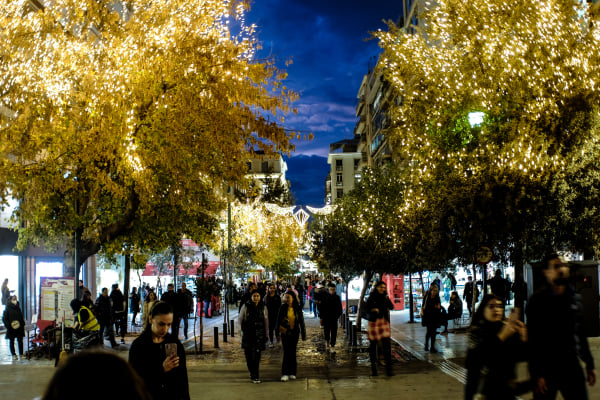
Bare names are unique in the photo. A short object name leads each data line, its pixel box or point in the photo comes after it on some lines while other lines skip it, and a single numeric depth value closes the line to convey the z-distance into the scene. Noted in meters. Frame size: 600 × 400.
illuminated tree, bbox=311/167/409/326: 24.77
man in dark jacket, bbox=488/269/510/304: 19.58
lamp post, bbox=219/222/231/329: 21.67
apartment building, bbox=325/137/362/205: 124.88
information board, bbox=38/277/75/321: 13.76
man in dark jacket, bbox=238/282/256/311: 17.30
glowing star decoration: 66.75
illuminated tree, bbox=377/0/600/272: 14.77
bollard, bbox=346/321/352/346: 19.20
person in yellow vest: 14.13
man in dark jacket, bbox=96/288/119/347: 18.28
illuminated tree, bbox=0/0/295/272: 14.18
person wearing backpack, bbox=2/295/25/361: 16.56
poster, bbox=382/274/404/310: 34.69
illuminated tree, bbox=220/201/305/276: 46.84
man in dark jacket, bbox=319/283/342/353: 18.30
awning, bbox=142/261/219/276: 32.81
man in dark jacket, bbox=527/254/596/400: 6.08
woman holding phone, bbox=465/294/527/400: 6.12
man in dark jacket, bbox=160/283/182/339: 15.77
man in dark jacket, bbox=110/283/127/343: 21.55
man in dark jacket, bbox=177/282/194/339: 16.29
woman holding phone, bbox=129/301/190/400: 4.90
